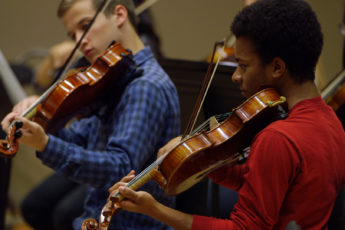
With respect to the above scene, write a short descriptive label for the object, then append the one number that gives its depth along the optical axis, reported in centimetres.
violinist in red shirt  421
